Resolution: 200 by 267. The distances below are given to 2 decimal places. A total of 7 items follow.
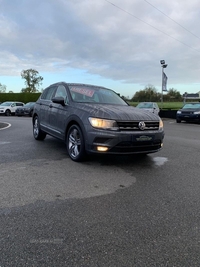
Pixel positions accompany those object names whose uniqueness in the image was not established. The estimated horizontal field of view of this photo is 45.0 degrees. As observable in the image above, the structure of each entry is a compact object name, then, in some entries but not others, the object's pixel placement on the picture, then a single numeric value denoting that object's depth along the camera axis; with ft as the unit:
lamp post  77.81
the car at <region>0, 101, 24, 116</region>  87.40
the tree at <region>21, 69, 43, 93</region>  207.21
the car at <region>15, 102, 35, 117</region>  81.25
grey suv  15.15
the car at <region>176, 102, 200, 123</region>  60.03
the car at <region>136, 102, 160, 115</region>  65.41
